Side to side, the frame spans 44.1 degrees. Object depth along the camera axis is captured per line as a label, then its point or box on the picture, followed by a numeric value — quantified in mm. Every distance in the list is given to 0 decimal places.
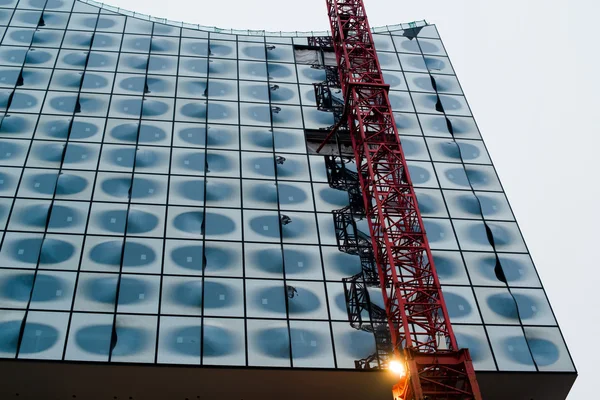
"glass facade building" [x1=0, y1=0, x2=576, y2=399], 33312
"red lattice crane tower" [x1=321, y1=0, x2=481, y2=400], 29203
